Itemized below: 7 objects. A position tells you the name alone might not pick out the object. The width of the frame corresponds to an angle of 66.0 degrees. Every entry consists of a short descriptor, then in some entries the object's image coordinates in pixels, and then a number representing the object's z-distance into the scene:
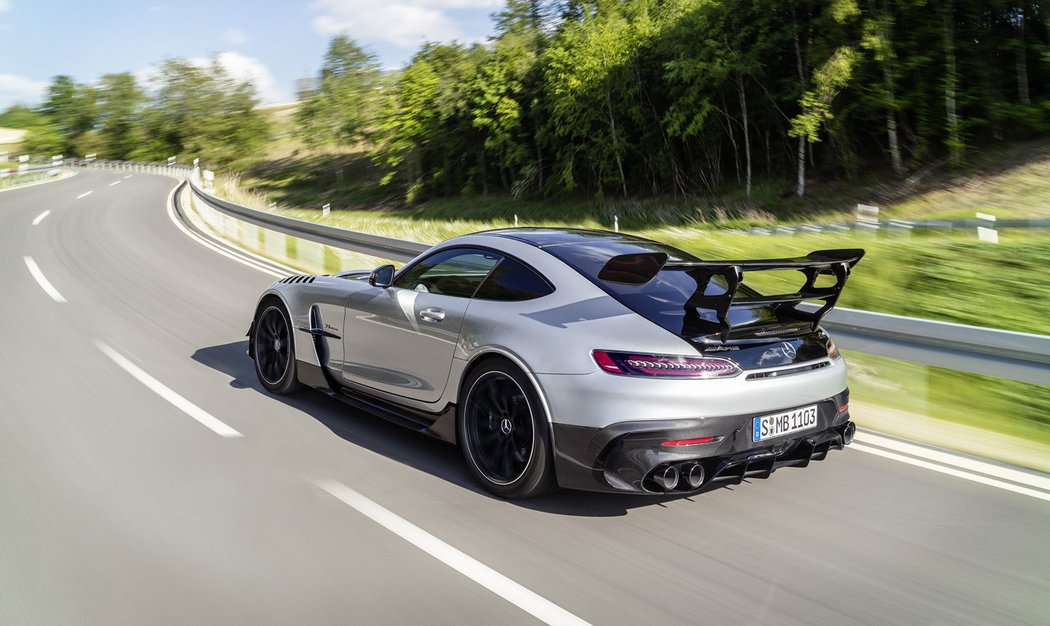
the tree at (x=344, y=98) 72.19
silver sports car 3.68
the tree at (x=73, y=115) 107.69
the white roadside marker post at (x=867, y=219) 16.36
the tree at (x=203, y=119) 91.00
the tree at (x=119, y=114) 99.56
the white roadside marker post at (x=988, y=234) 12.67
